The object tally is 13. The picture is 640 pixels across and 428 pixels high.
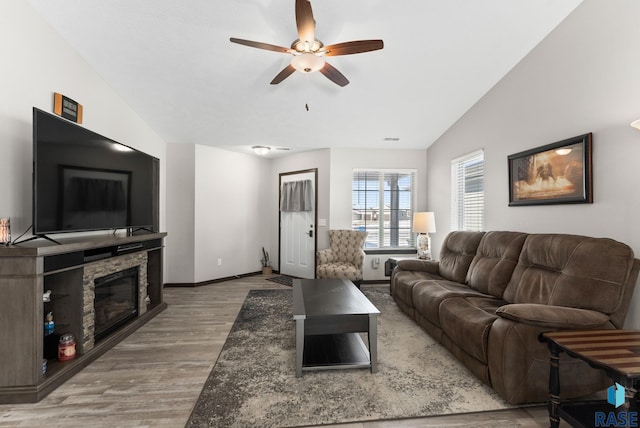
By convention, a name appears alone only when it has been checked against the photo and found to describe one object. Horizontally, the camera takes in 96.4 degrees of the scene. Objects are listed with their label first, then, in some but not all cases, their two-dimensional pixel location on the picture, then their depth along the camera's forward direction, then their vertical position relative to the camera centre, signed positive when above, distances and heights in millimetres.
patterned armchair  4344 -695
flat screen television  2068 +300
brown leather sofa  1800 -666
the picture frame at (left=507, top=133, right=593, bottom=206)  2385 +396
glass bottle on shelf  2158 -841
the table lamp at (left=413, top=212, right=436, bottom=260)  4465 -205
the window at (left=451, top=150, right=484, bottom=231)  3867 +335
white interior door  5301 -462
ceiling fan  2062 +1322
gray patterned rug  1760 -1230
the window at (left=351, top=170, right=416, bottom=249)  5199 +164
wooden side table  1251 -684
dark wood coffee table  2230 -904
